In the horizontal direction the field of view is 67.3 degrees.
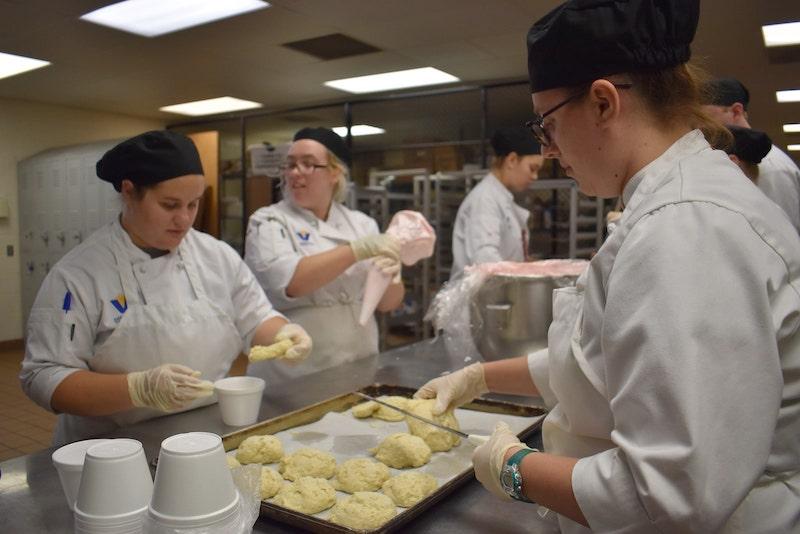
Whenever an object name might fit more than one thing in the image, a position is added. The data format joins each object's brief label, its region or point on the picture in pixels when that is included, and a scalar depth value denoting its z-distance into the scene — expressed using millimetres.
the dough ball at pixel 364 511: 1051
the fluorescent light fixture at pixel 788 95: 5910
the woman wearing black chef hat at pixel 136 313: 1559
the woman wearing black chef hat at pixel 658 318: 684
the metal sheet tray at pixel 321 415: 1011
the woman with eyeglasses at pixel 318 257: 2447
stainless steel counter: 1071
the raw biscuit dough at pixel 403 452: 1382
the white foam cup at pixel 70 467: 1027
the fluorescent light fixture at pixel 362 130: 6988
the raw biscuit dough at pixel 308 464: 1301
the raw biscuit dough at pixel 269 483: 1174
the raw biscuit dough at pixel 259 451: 1349
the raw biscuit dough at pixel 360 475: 1271
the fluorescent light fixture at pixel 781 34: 4184
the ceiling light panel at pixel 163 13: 3879
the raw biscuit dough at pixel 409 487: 1191
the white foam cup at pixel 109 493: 802
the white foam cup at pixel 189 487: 758
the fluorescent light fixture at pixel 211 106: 6781
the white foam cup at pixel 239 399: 1566
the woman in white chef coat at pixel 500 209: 3729
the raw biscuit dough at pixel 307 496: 1152
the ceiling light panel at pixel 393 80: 5562
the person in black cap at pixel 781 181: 2941
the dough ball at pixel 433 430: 1471
